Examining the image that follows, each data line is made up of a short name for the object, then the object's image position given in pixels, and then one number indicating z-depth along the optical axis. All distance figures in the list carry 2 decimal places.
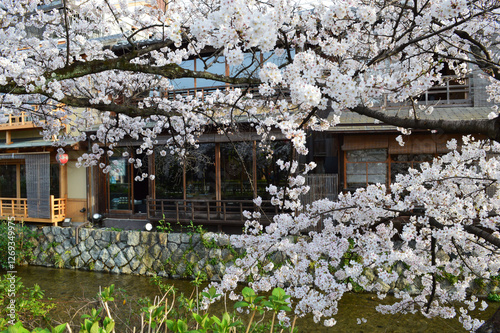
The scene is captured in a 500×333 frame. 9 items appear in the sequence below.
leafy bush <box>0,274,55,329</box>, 4.58
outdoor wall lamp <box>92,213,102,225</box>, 11.70
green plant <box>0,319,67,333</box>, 1.58
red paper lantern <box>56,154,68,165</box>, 11.30
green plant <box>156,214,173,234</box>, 10.12
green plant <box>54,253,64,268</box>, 10.57
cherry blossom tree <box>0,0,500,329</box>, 2.58
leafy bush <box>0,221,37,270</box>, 10.23
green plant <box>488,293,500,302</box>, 7.11
